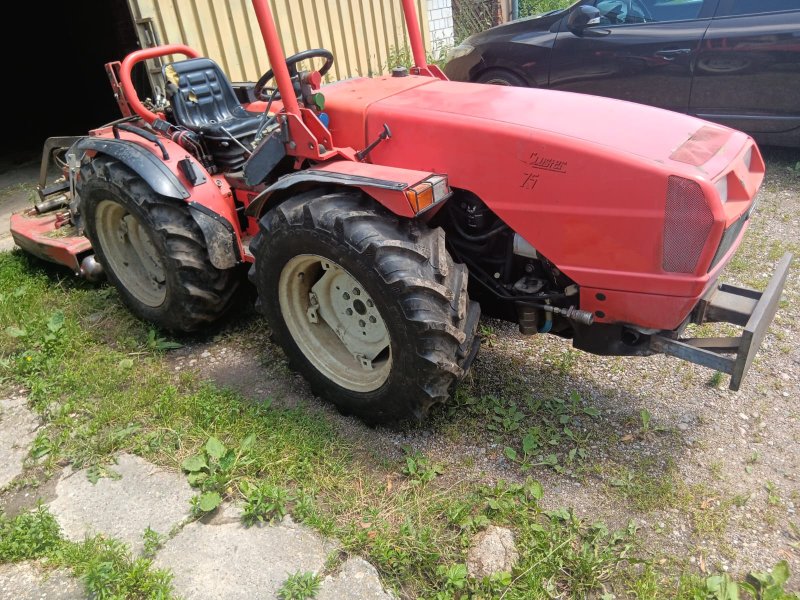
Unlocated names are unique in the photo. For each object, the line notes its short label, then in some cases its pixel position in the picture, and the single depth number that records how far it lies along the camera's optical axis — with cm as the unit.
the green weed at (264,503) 248
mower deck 413
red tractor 232
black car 520
